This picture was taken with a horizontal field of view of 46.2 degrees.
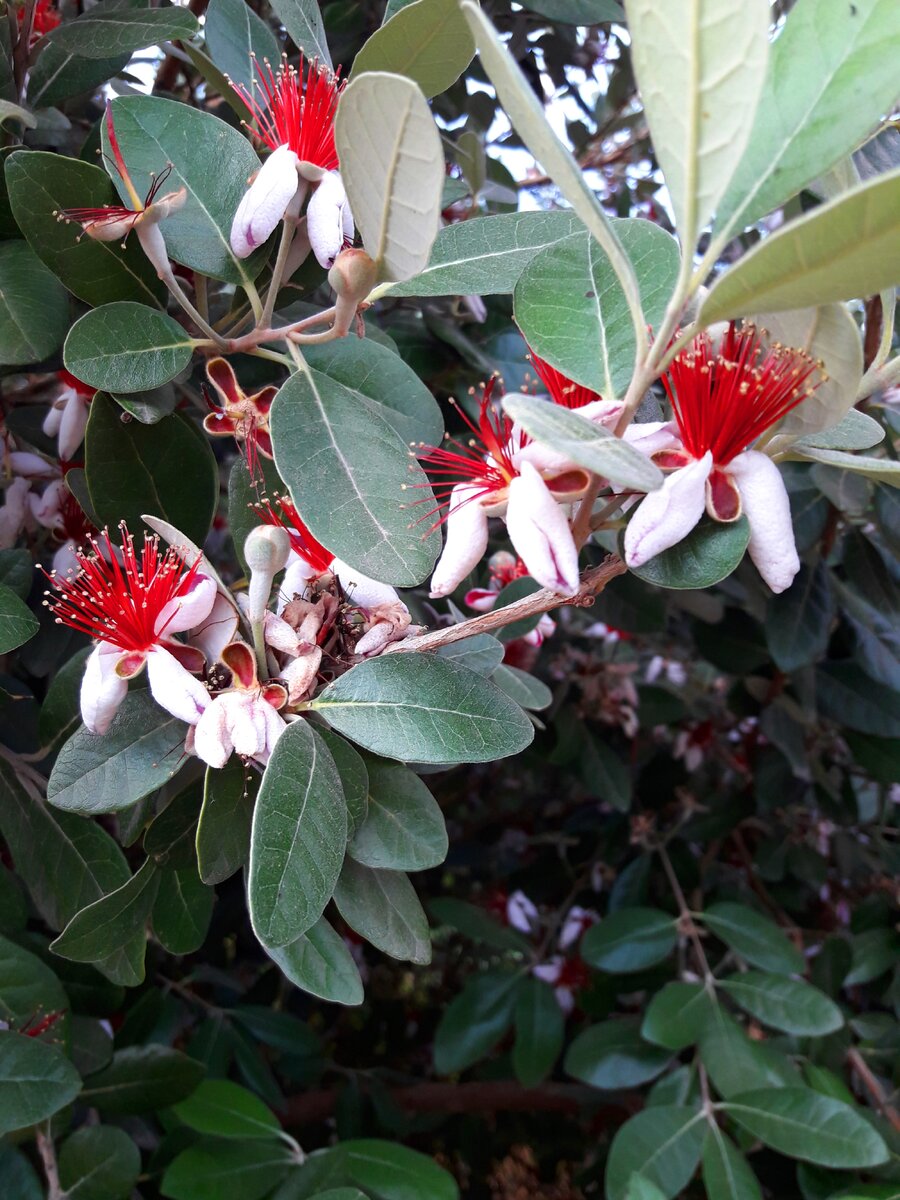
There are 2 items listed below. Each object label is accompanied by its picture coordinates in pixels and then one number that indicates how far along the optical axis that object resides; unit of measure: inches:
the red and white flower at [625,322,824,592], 8.1
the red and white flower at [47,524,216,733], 8.9
